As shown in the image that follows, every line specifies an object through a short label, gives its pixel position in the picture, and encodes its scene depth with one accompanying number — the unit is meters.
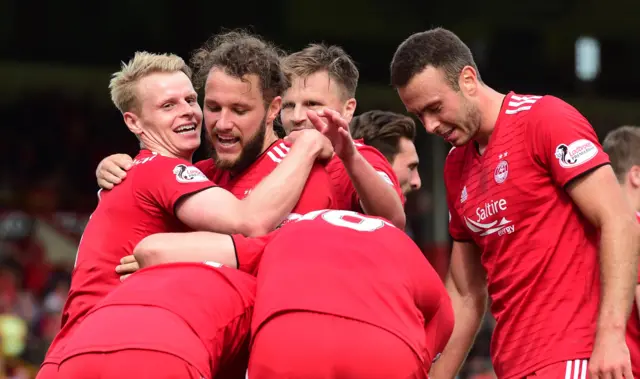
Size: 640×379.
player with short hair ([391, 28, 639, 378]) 7.57
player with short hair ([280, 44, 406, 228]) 8.21
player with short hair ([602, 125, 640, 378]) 9.98
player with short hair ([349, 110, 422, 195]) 10.77
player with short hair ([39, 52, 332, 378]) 7.67
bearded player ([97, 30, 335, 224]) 8.45
